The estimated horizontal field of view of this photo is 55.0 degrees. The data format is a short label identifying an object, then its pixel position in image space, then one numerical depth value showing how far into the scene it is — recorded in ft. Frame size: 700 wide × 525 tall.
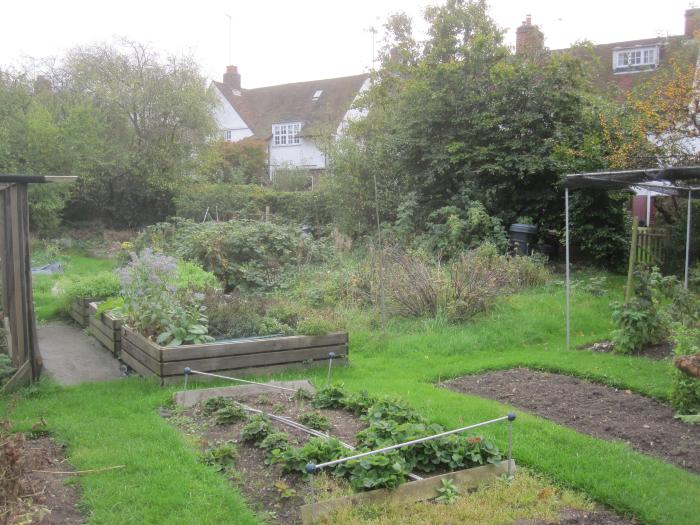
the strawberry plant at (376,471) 13.67
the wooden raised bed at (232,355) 22.40
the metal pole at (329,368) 22.46
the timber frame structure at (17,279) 21.49
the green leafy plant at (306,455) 14.75
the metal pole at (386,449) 12.38
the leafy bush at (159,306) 23.77
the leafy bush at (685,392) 19.07
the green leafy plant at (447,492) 13.80
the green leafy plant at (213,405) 19.30
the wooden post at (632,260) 29.22
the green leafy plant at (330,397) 19.88
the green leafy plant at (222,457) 15.46
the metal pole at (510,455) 15.01
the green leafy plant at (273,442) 15.88
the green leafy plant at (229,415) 18.30
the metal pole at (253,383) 20.69
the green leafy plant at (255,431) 16.70
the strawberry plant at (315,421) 17.74
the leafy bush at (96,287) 33.12
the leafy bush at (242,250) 41.57
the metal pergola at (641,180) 24.02
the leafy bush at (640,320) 27.25
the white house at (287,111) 135.13
